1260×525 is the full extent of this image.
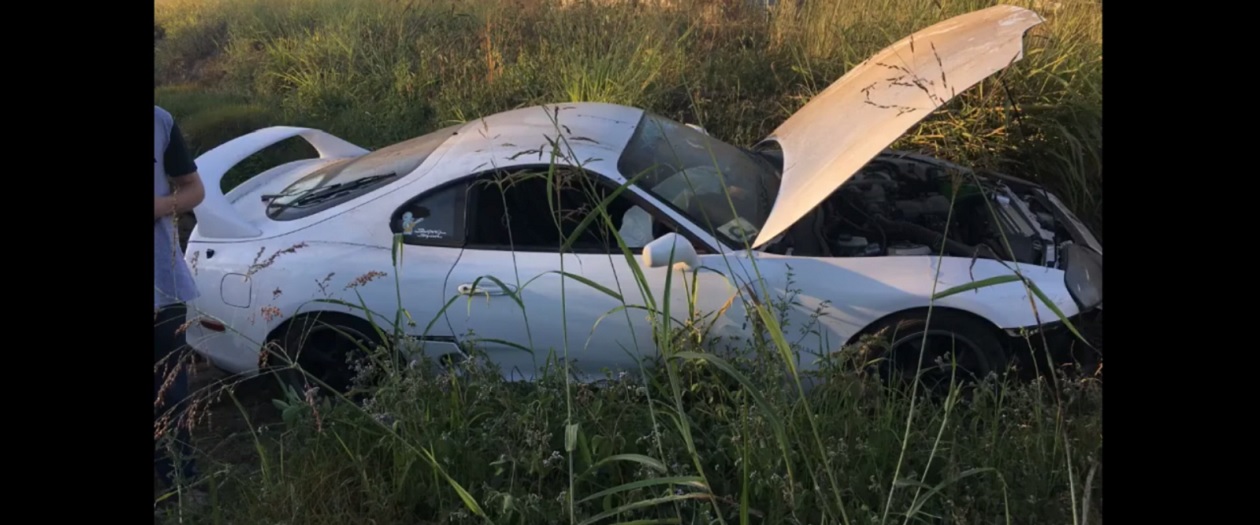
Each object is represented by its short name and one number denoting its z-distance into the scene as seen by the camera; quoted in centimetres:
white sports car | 370
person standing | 312
